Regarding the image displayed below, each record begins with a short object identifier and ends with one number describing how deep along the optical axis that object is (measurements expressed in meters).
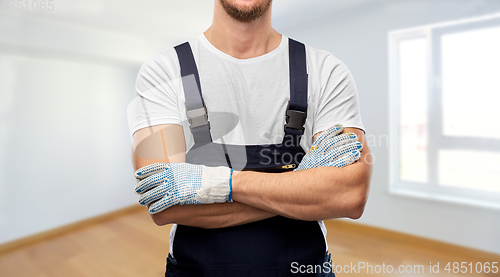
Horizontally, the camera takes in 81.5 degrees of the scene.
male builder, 0.69
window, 2.52
